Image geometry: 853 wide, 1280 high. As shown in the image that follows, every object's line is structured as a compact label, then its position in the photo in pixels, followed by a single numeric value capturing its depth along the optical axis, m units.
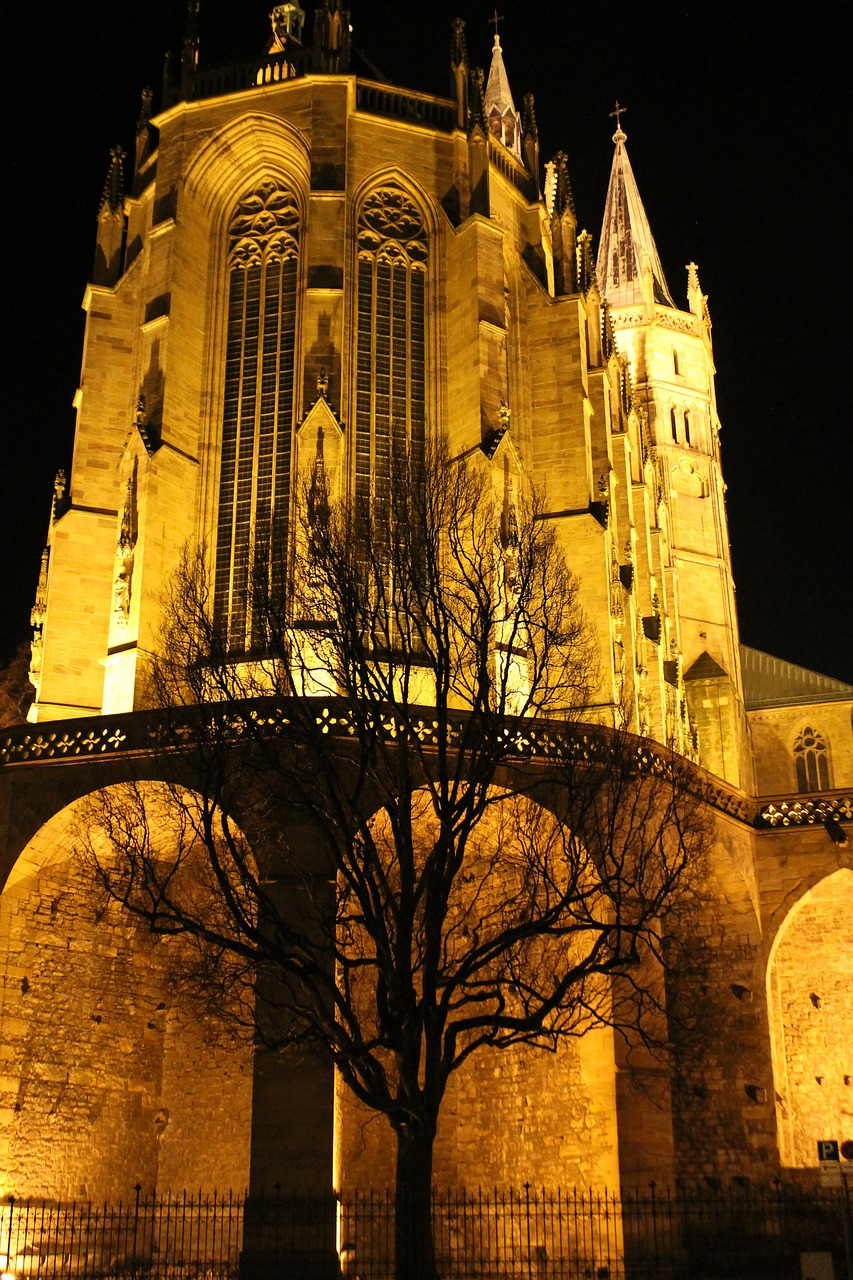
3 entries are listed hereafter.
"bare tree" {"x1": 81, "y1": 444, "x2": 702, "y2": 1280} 15.41
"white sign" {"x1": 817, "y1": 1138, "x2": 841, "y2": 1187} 16.27
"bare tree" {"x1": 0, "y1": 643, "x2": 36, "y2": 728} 35.91
